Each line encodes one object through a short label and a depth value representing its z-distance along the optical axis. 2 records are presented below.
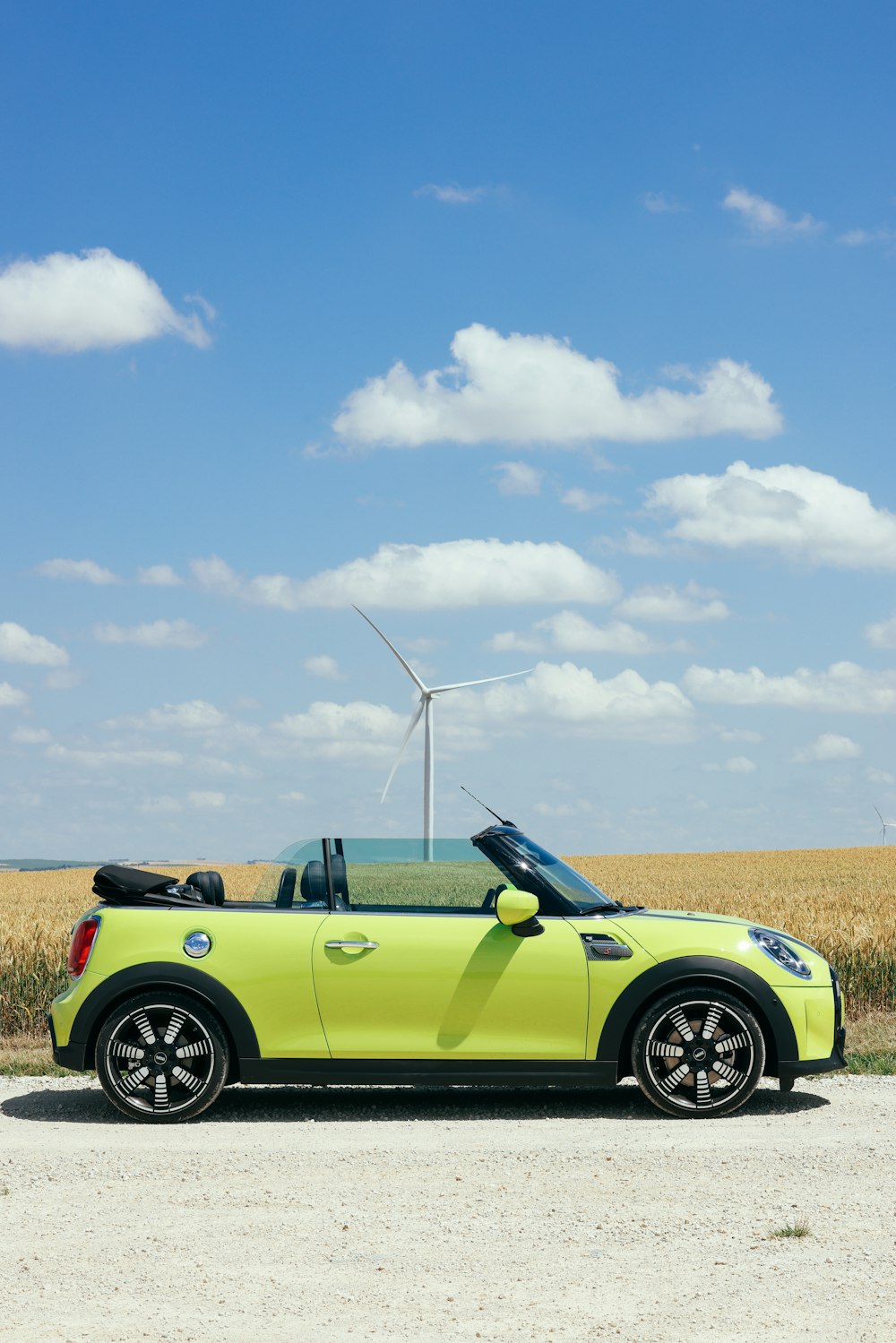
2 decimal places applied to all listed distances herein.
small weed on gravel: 5.68
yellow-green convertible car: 8.01
